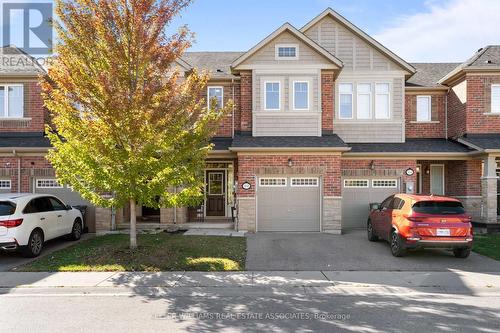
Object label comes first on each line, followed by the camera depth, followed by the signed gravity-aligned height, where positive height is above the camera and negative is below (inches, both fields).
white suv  392.5 -59.1
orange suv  390.3 -59.1
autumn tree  379.9 +69.6
